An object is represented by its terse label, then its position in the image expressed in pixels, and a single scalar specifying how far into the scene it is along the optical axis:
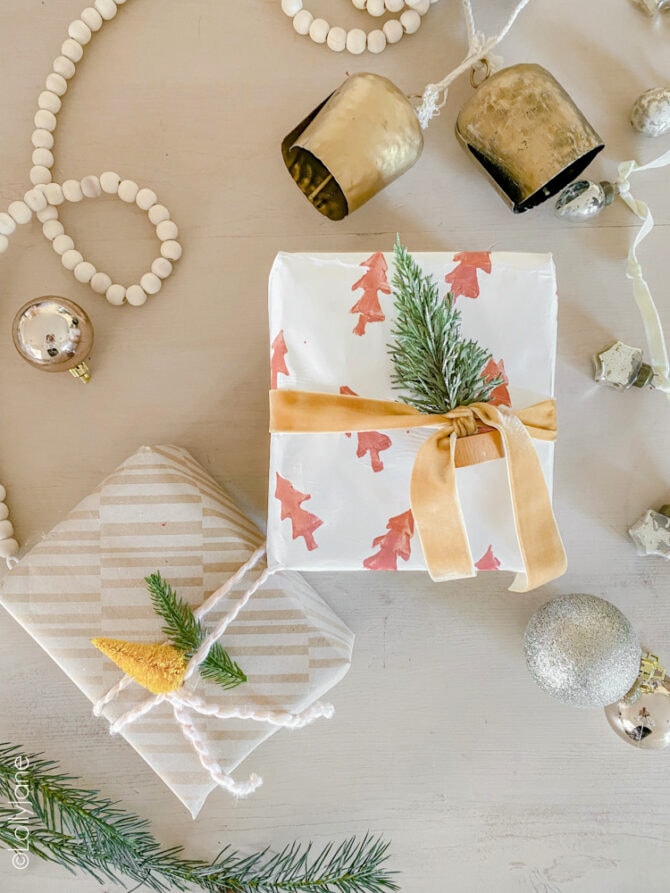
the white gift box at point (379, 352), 0.65
